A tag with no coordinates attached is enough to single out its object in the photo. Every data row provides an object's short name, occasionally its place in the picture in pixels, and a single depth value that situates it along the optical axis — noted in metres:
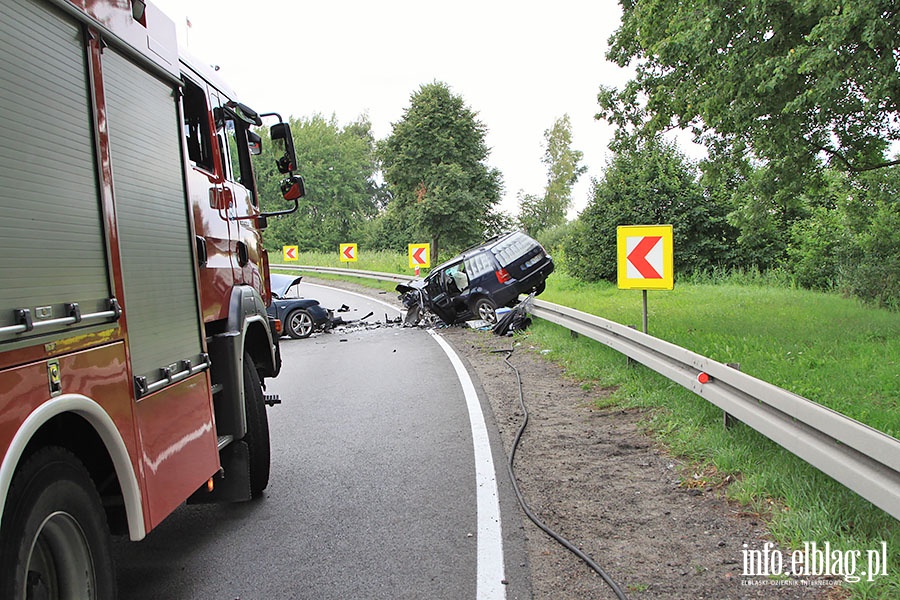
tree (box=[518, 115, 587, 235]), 66.62
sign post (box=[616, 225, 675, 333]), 8.67
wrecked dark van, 16.12
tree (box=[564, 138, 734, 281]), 24.78
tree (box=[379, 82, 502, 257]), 36.09
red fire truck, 2.39
